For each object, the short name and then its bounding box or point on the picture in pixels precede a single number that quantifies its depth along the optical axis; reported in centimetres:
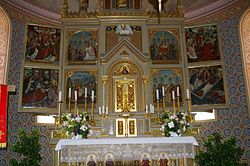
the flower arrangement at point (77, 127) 718
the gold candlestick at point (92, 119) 816
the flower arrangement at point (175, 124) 727
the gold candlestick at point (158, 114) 818
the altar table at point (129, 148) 636
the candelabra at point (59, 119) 773
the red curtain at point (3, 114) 884
